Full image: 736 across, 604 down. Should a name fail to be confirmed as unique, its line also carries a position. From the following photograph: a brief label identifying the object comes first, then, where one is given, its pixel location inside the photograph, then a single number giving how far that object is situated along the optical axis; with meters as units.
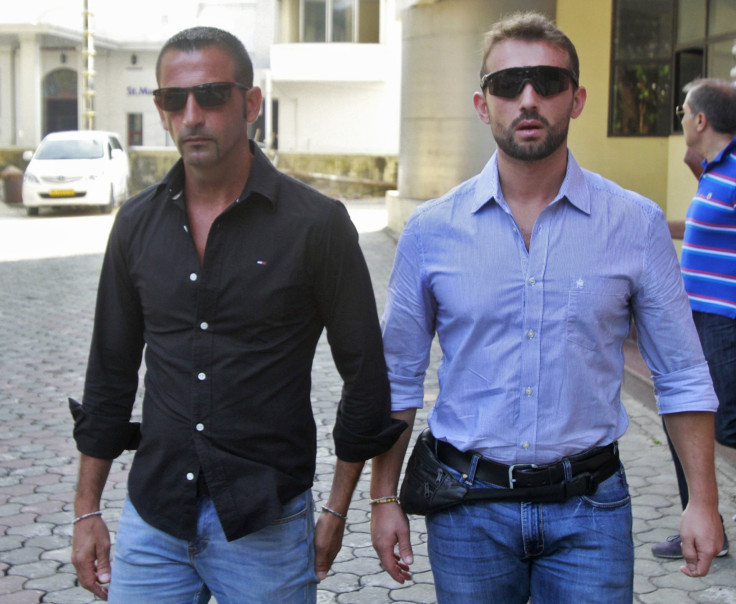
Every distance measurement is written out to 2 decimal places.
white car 23.22
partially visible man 4.43
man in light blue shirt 2.62
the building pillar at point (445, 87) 16.34
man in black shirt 2.60
